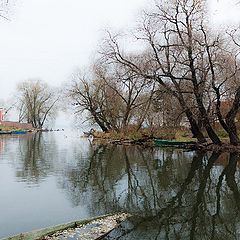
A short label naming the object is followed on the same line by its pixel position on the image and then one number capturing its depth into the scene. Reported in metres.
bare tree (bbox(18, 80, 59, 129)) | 77.44
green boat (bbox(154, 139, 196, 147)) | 27.57
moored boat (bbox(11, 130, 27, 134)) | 64.05
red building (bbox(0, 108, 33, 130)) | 72.75
